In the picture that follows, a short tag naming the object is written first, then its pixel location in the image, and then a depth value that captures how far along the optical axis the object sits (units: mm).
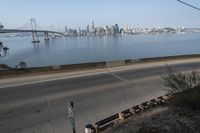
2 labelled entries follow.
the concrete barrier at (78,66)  8100
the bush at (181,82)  5101
